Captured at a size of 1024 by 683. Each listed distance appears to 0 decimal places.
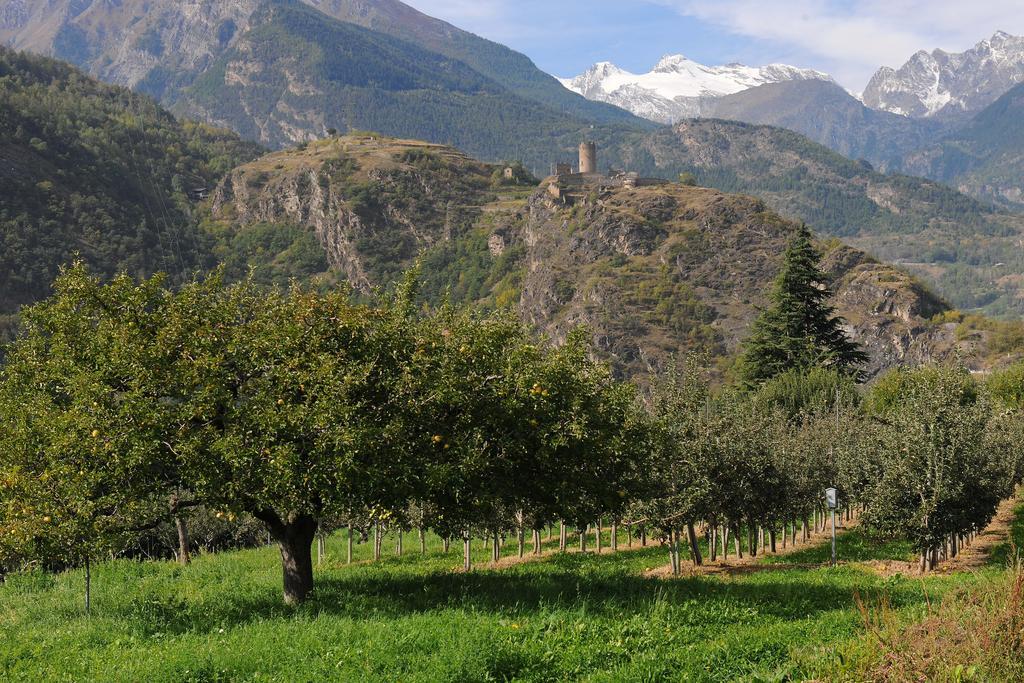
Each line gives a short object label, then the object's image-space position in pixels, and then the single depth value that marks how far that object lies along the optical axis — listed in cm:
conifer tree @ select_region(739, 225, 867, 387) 8381
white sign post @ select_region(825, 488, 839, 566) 2700
